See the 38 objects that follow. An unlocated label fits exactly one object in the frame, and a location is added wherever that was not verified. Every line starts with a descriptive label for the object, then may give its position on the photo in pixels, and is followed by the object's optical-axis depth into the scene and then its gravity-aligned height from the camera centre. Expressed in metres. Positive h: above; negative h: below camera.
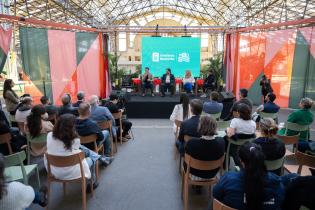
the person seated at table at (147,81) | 9.48 -0.46
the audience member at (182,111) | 4.66 -0.75
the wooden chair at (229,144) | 3.36 -0.99
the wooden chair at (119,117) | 5.03 -0.96
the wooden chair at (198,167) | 2.67 -1.01
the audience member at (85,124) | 3.42 -0.74
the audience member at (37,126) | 3.40 -0.77
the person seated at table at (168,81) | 9.57 -0.46
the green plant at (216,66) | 10.99 +0.12
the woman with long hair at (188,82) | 9.85 -0.50
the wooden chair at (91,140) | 3.37 -0.94
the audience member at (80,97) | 5.26 -0.58
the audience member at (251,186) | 1.73 -0.80
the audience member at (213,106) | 5.09 -0.72
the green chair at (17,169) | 2.50 -1.04
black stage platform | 7.69 -1.16
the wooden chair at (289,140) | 3.36 -0.92
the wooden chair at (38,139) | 3.44 -0.94
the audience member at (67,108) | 4.58 -0.70
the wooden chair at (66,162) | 2.64 -0.96
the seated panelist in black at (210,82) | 9.75 -0.49
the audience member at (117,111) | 5.03 -0.83
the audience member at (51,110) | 4.59 -0.74
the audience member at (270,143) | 2.52 -0.71
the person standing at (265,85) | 7.72 -0.49
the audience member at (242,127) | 3.31 -0.73
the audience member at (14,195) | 1.62 -0.82
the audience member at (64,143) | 2.75 -0.80
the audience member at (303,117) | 3.91 -0.71
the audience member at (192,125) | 3.36 -0.72
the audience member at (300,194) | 1.71 -0.83
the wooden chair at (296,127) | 3.84 -0.85
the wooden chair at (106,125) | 4.25 -0.93
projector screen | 10.83 +0.57
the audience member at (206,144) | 2.63 -0.76
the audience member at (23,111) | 4.30 -0.71
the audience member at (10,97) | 5.26 -0.59
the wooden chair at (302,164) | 2.58 -0.94
